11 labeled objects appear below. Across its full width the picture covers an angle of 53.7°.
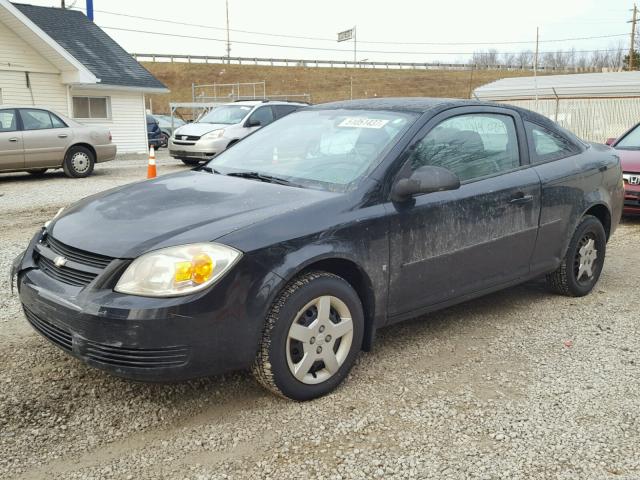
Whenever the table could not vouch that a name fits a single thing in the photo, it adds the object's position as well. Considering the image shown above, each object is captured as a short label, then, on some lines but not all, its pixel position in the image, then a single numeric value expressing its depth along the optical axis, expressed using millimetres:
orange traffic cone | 9898
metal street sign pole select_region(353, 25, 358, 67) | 77312
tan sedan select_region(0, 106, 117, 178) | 12758
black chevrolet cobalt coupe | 2920
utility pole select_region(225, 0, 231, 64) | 67250
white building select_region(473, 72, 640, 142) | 21016
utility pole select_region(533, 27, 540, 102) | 22964
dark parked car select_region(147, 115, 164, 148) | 24973
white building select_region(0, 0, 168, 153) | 18547
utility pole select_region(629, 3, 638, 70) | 49206
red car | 8336
